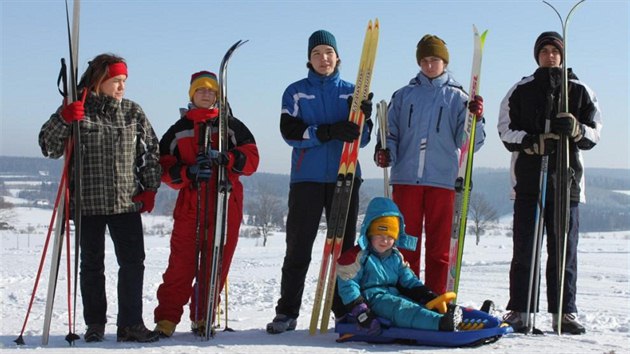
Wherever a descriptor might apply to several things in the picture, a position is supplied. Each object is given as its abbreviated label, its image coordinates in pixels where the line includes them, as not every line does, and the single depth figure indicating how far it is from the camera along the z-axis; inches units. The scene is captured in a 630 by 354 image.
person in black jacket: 176.9
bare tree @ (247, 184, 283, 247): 2309.3
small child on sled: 152.6
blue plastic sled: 149.0
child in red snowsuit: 166.9
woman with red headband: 156.2
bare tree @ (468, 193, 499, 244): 2199.8
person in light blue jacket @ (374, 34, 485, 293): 179.6
